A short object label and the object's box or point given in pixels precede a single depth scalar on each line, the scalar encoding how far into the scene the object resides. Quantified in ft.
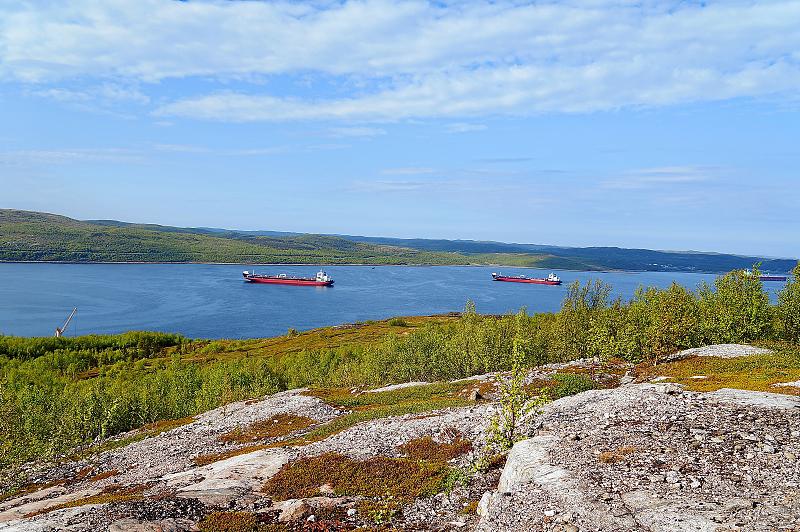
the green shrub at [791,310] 183.83
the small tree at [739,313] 178.91
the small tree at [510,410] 67.87
